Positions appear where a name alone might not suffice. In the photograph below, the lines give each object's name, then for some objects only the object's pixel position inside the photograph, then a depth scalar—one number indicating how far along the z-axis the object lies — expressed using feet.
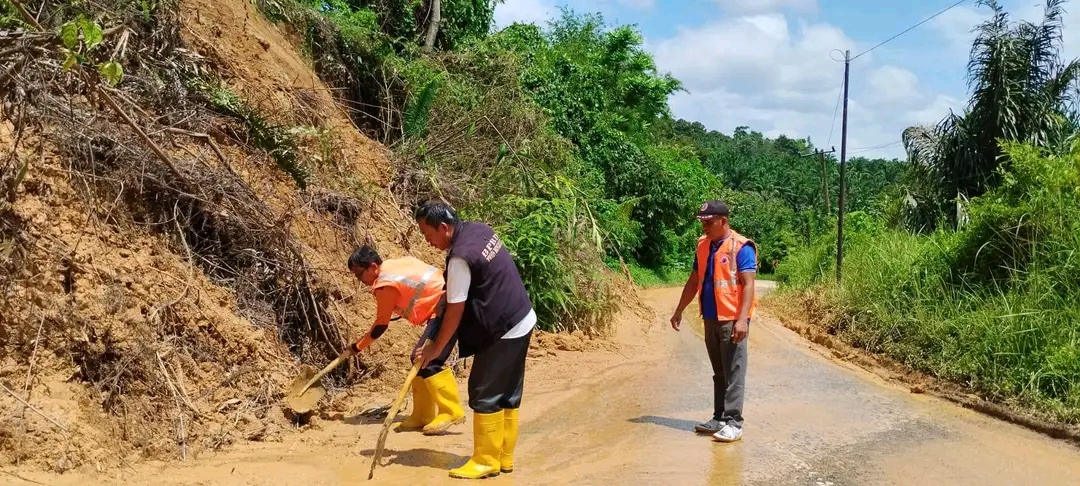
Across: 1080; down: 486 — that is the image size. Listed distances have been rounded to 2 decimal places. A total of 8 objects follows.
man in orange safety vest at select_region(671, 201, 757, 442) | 18.03
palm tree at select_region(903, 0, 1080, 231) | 42.19
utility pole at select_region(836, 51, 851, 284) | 42.63
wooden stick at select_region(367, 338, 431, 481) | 14.83
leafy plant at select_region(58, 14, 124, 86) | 11.73
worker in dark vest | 14.16
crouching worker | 17.52
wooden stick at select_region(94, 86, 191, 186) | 17.04
